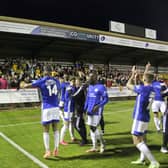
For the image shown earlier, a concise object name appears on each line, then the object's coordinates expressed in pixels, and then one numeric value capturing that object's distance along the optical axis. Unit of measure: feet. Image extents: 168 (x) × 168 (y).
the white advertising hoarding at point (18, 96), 69.97
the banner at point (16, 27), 83.95
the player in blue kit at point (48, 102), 28.60
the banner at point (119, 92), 90.48
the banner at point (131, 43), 107.76
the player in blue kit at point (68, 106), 34.83
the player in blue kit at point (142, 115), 24.47
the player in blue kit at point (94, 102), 30.37
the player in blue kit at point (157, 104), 42.22
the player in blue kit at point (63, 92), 37.11
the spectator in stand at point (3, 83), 72.33
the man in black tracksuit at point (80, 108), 34.60
